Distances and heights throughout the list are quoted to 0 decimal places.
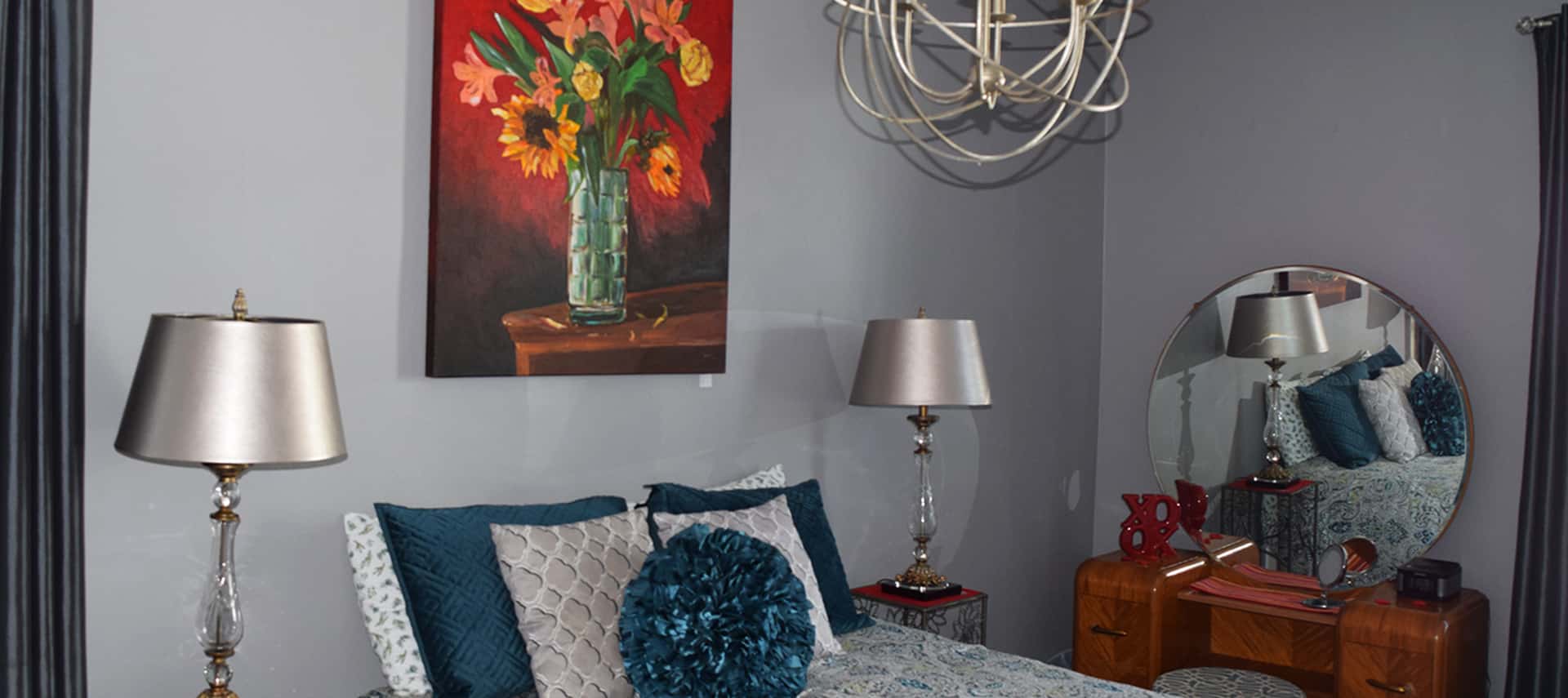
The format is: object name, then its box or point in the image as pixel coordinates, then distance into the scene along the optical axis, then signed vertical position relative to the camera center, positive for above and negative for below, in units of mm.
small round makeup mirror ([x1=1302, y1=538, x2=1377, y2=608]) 3746 -738
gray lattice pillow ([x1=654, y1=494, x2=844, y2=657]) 2805 -525
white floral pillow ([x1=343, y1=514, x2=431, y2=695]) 2441 -625
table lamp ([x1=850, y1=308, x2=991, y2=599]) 3414 -132
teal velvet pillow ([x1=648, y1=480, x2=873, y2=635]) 2973 -545
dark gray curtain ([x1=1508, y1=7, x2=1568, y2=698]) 3600 -379
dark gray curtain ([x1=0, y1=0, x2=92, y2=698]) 2008 -78
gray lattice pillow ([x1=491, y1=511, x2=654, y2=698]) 2363 -594
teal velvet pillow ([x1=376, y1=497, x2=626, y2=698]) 2359 -598
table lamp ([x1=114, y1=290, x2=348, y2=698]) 1908 -158
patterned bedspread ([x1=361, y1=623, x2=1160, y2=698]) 2623 -809
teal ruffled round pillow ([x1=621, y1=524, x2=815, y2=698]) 2283 -597
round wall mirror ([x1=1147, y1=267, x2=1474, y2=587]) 3957 -301
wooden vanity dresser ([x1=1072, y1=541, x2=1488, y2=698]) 3455 -963
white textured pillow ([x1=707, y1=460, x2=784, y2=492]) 3283 -455
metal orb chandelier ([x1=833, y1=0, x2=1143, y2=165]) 1481 +342
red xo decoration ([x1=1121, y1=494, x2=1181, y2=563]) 4078 -680
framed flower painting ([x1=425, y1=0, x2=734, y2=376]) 2703 +300
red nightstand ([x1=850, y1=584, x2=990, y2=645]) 3469 -878
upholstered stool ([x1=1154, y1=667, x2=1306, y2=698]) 3420 -1023
